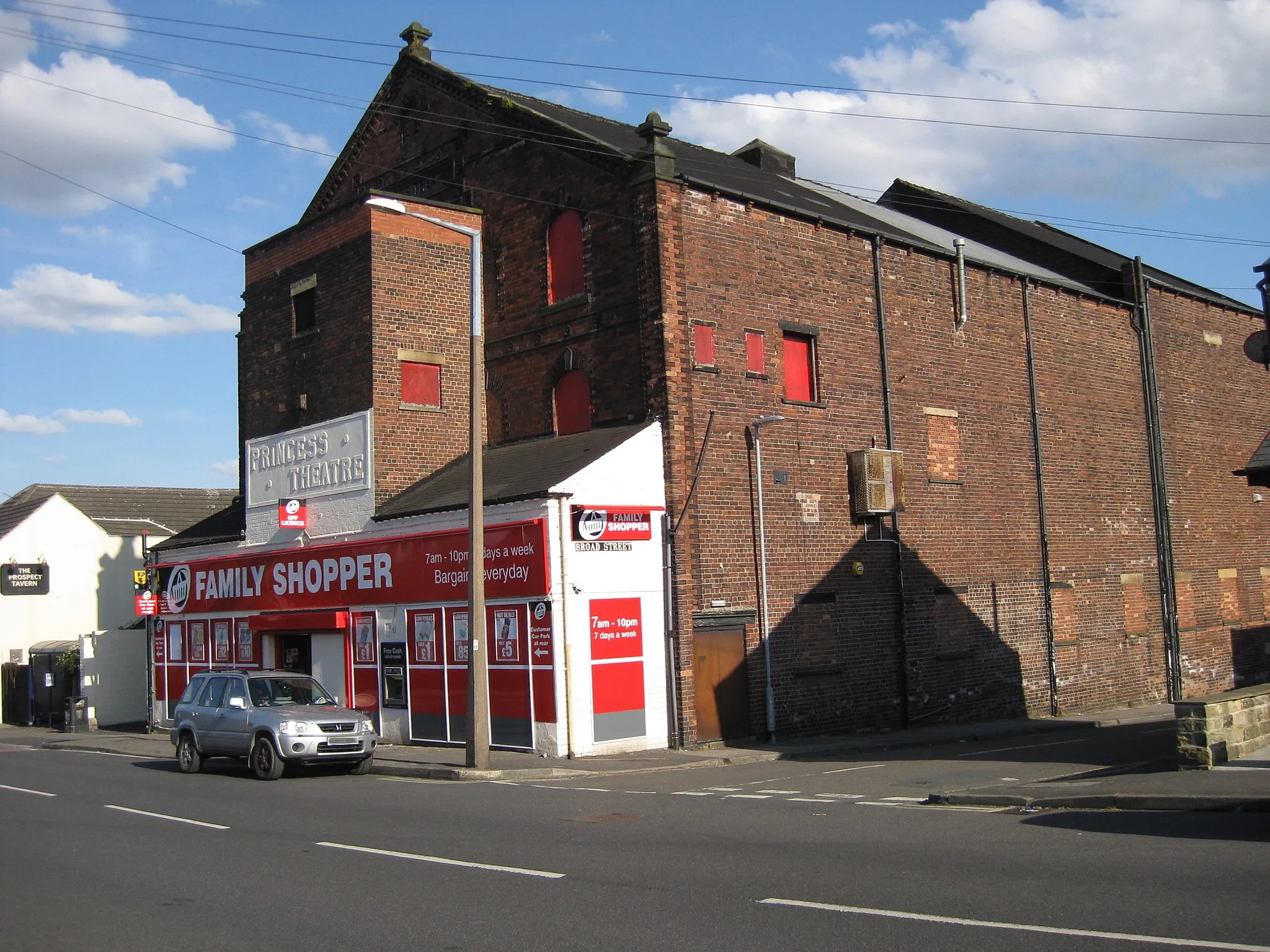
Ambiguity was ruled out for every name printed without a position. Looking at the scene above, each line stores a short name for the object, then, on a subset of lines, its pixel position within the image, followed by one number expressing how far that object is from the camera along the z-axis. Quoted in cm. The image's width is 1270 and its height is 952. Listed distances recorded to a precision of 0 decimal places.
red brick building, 2164
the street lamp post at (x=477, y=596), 1769
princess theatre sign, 2395
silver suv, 1733
